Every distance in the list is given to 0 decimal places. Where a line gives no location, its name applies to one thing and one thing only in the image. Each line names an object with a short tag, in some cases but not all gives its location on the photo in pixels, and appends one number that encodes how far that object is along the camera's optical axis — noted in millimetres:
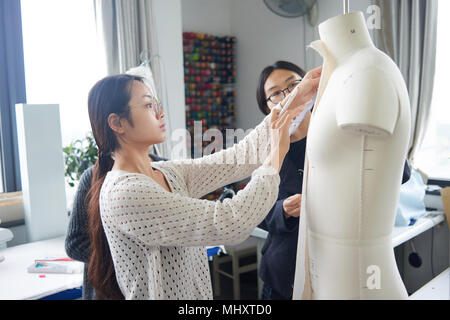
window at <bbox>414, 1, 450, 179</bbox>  2842
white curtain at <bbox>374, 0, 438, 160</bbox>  2785
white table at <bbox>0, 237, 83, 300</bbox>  1546
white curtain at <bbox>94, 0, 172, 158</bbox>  3031
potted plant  2695
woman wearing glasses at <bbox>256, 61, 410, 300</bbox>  1247
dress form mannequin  824
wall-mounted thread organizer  4125
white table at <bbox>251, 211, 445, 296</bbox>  2200
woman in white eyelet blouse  897
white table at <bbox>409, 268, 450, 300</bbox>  1582
